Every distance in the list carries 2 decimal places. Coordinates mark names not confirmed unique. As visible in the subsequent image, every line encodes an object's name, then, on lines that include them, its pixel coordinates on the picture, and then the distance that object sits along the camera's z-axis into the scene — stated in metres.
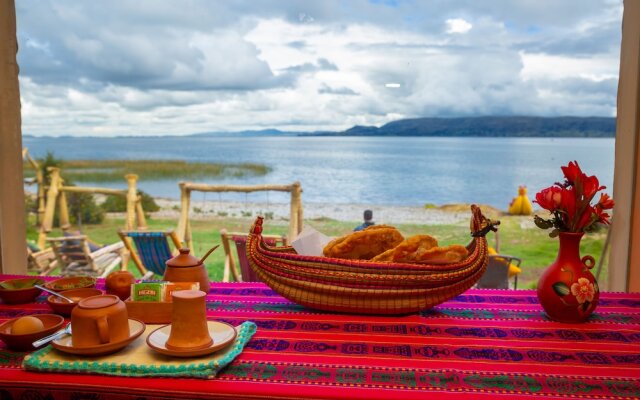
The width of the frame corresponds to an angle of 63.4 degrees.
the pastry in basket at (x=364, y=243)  1.58
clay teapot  1.60
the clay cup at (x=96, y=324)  1.19
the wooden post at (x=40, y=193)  6.42
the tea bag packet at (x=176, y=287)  1.50
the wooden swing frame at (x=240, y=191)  4.23
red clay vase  1.47
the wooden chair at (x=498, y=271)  3.72
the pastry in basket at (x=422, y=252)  1.52
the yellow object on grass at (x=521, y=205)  6.51
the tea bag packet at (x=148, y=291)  1.47
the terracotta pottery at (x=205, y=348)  1.17
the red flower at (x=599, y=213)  1.46
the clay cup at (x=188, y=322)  1.18
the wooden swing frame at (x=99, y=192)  4.94
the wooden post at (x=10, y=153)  2.92
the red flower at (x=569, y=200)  1.47
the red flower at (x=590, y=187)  1.45
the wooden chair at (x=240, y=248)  3.49
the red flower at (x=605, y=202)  1.46
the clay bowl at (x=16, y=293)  1.65
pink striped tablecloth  1.06
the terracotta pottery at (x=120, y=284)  1.69
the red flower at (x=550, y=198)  1.47
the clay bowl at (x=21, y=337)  1.24
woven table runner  1.11
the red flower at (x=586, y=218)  1.46
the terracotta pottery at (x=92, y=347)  1.18
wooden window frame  2.74
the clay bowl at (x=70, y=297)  1.51
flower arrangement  1.46
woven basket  1.48
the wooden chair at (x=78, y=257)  4.60
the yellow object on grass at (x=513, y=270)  4.25
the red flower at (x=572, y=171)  1.48
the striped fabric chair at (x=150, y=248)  3.91
